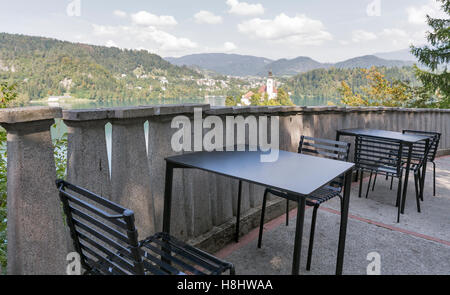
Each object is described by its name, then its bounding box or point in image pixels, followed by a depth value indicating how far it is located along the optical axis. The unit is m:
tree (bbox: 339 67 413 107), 20.42
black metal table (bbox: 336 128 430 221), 3.70
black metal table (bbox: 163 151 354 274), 1.66
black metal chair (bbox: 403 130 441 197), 3.96
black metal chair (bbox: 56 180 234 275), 1.17
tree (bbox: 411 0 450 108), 16.88
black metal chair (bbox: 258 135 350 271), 2.52
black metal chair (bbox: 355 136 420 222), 3.75
